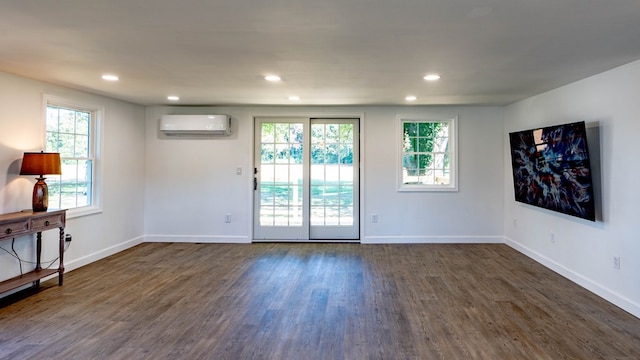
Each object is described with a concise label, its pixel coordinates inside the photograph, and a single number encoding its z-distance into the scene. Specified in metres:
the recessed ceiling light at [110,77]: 3.68
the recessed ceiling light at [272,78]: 3.69
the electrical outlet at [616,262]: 3.36
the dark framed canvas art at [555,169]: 3.56
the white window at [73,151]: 4.21
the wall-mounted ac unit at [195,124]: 5.58
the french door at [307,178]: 5.90
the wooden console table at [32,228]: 3.20
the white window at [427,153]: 5.88
